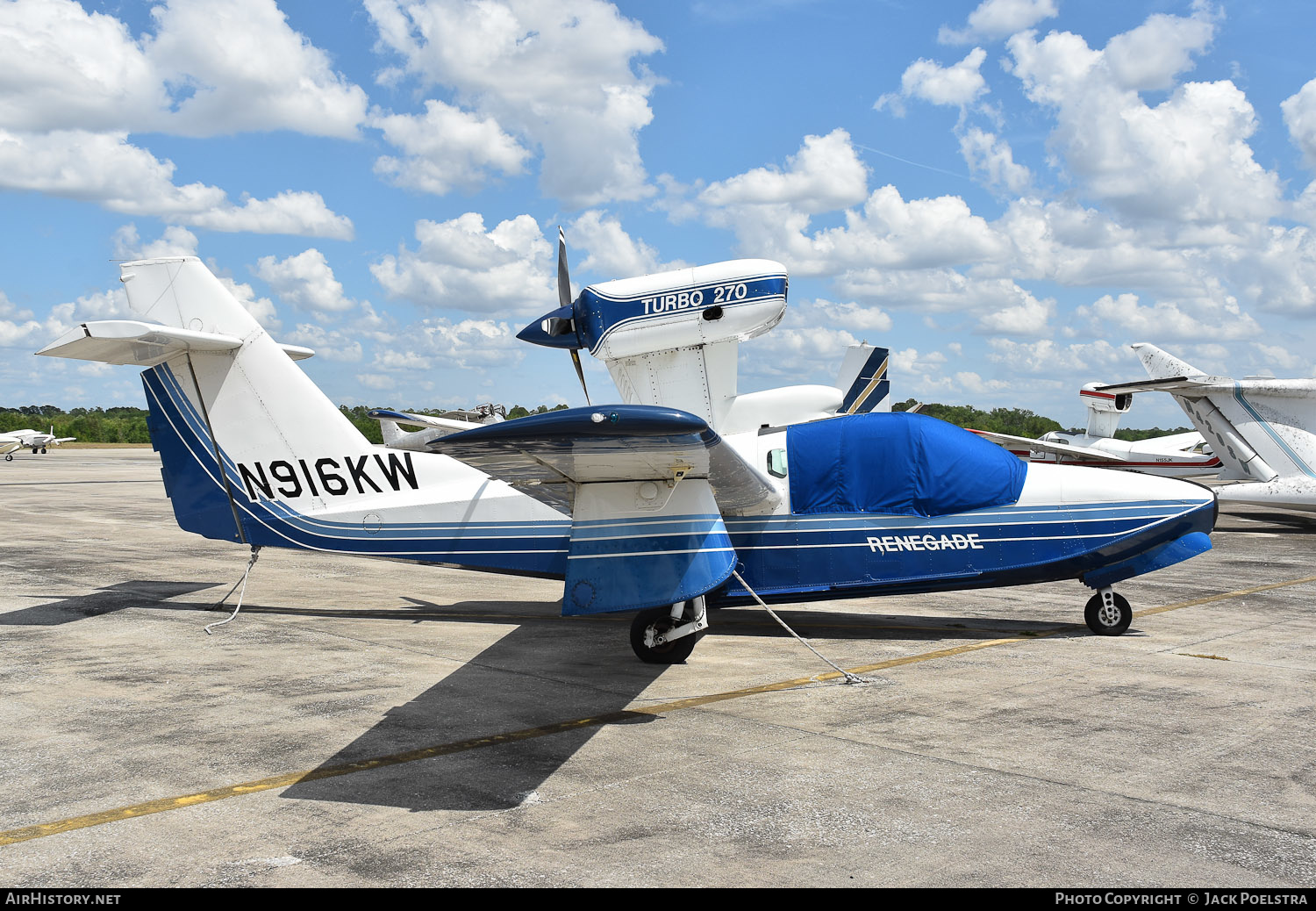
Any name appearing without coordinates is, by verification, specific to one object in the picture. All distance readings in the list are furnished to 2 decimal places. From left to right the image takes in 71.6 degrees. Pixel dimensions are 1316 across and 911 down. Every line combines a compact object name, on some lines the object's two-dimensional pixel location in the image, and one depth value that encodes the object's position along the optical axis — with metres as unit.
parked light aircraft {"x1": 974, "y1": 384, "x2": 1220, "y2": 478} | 30.39
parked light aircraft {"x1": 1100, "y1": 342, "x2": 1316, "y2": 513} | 21.94
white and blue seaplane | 7.30
